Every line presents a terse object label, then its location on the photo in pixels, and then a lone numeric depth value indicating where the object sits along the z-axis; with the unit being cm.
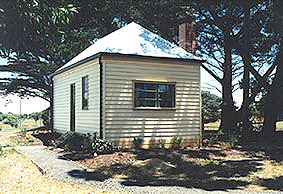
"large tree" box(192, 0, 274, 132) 1755
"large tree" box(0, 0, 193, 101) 766
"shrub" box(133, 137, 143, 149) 1272
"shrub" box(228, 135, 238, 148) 1467
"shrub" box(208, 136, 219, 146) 1461
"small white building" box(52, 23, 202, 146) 1254
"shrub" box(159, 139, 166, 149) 1319
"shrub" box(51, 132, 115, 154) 1178
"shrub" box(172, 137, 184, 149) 1352
